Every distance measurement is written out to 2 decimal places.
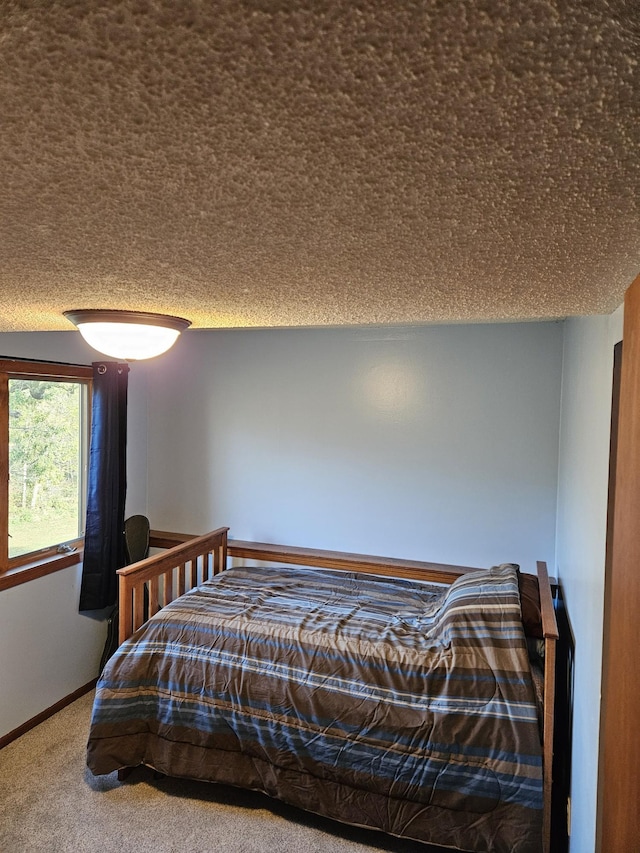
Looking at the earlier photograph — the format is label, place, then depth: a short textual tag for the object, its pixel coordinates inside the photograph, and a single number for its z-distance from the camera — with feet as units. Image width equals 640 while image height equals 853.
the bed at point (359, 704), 6.41
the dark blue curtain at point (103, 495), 10.72
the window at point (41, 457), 9.45
